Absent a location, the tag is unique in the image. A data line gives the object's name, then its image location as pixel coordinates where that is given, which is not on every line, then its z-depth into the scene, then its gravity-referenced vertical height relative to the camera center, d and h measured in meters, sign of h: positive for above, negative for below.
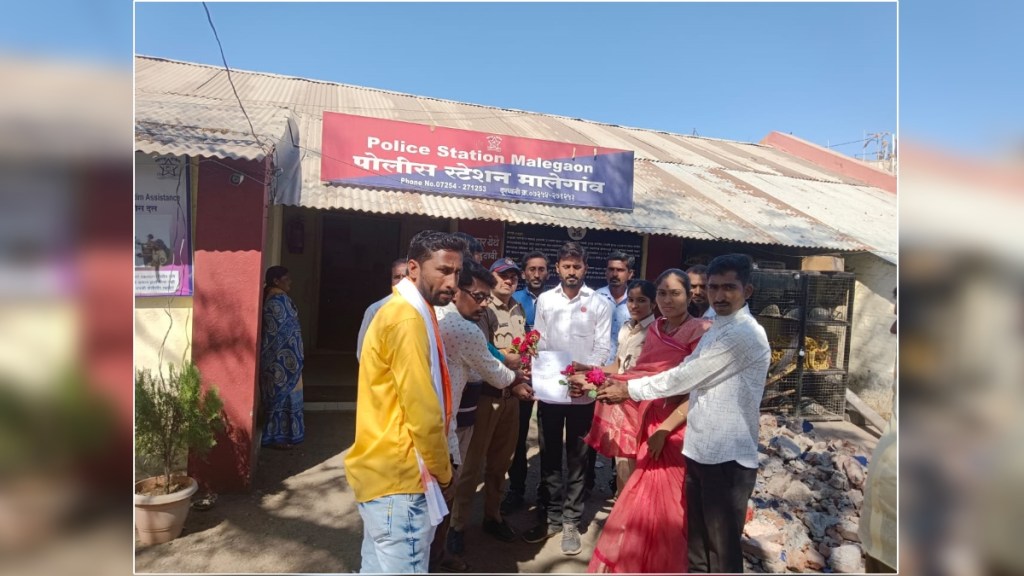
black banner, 7.04 +0.62
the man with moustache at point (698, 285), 3.42 +0.02
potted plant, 3.18 -1.01
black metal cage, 7.13 -0.69
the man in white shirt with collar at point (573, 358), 3.43 -0.53
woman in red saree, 2.66 -1.03
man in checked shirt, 2.32 -0.53
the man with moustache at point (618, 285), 4.36 +0.02
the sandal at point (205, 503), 3.66 -1.57
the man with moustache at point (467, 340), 2.62 -0.27
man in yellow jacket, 1.82 -0.55
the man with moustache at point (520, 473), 3.87 -1.44
